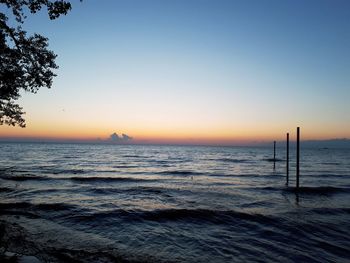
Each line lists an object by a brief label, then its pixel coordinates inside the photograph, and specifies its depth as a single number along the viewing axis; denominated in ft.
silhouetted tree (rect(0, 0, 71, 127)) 42.78
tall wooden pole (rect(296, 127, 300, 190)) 80.13
